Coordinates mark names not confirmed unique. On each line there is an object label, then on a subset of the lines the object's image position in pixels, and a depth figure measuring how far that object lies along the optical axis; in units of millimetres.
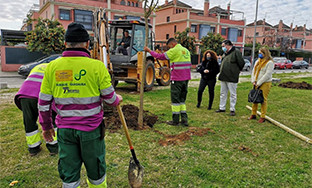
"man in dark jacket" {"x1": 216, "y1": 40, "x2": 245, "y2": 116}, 6508
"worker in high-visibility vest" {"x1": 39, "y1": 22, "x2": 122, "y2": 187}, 2244
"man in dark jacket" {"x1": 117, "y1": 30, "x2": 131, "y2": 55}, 10086
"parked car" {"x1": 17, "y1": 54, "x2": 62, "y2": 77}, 14445
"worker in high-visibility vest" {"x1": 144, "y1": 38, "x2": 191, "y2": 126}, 5273
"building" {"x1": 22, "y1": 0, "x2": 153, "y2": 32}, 26031
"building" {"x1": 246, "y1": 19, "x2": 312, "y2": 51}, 48062
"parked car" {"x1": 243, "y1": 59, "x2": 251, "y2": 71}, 29159
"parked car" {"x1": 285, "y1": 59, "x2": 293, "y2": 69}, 33625
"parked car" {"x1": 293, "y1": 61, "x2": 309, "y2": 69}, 36038
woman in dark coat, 7152
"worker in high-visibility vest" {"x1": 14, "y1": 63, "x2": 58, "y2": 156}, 3729
